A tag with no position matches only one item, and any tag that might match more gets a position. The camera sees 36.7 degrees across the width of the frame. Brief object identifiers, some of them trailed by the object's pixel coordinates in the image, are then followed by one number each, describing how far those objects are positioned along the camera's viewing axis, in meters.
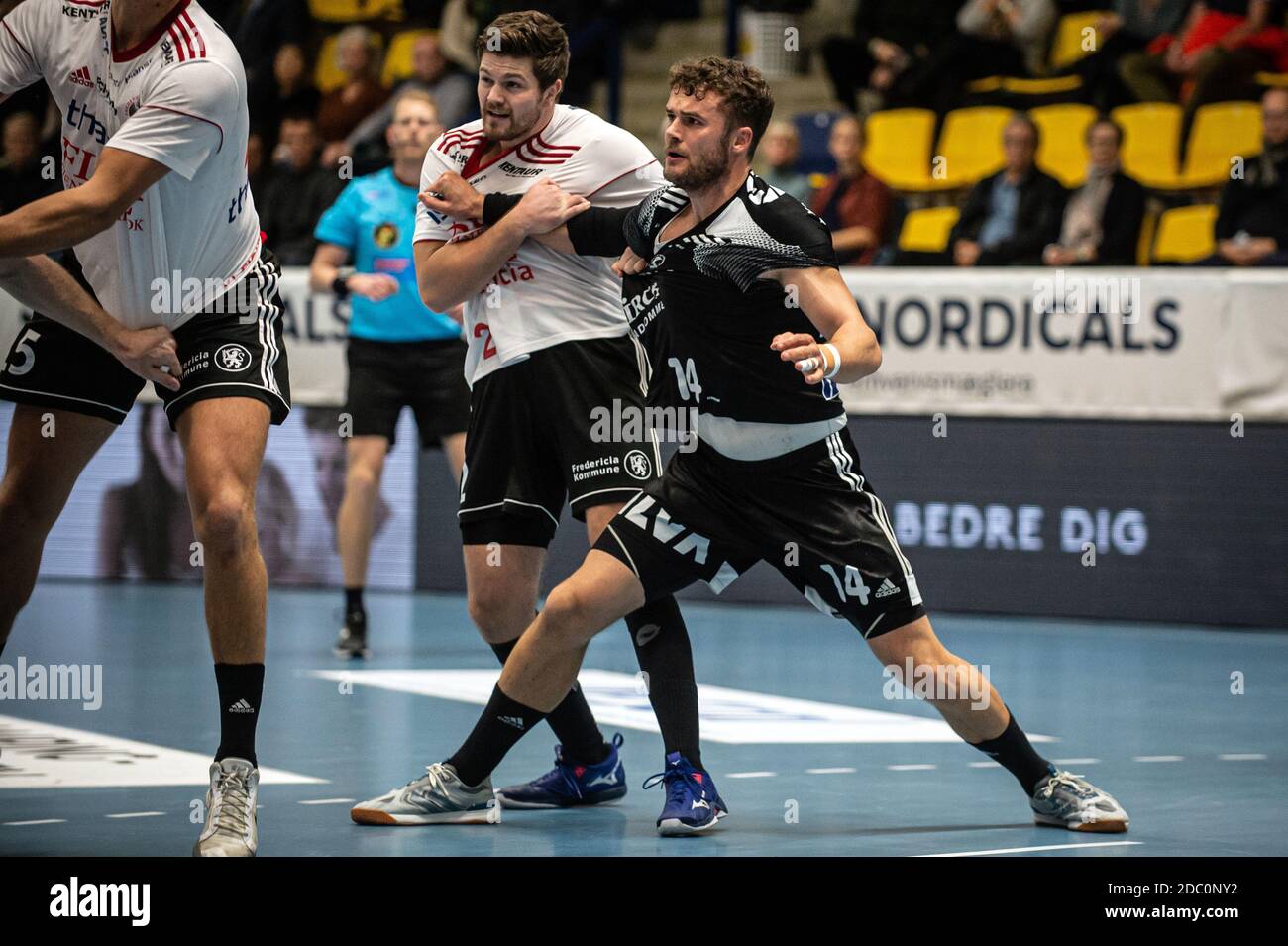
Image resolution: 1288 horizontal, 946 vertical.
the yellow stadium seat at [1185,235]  11.89
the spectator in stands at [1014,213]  11.29
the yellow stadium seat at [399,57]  15.97
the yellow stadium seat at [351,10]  16.77
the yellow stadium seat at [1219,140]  12.09
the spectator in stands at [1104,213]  11.15
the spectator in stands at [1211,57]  12.22
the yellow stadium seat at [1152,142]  12.51
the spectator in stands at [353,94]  15.14
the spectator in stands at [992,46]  13.55
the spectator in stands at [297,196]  13.19
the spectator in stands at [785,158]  12.77
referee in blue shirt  9.16
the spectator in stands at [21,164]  14.42
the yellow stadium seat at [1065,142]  12.80
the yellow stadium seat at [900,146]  13.58
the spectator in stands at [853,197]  12.38
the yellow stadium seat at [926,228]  12.77
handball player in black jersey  5.03
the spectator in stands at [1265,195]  10.78
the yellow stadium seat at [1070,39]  13.51
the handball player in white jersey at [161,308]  4.68
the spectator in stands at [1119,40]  12.93
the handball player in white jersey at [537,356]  5.47
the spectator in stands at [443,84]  14.24
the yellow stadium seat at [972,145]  13.24
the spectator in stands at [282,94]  15.53
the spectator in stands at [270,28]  16.52
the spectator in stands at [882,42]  14.33
